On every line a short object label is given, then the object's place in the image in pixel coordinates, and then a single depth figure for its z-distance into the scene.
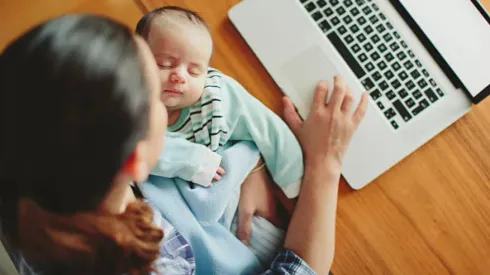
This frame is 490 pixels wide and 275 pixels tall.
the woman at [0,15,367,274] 0.41
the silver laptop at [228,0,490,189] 0.80
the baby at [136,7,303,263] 0.71
